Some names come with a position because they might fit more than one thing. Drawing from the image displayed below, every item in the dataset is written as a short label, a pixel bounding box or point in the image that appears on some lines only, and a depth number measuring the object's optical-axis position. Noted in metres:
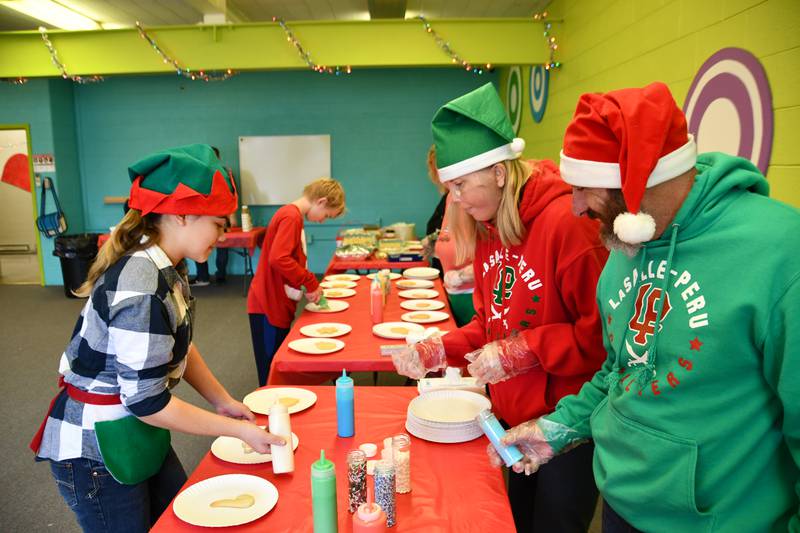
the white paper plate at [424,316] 2.99
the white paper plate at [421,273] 4.37
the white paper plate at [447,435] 1.57
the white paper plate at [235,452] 1.48
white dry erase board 7.73
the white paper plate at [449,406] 1.69
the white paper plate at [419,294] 3.62
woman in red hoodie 1.45
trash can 6.82
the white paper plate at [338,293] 3.64
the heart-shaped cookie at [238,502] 1.28
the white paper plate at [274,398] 1.82
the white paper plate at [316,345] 2.45
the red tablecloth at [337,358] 2.37
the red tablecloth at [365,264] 4.88
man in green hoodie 0.88
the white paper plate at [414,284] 3.95
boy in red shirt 3.19
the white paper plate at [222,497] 1.23
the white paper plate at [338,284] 3.97
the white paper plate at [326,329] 2.73
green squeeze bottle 1.10
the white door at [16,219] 7.68
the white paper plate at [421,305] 3.30
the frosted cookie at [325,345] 2.51
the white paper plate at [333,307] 3.22
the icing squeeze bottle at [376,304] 2.93
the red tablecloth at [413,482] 1.24
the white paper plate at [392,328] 2.69
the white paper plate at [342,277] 4.24
